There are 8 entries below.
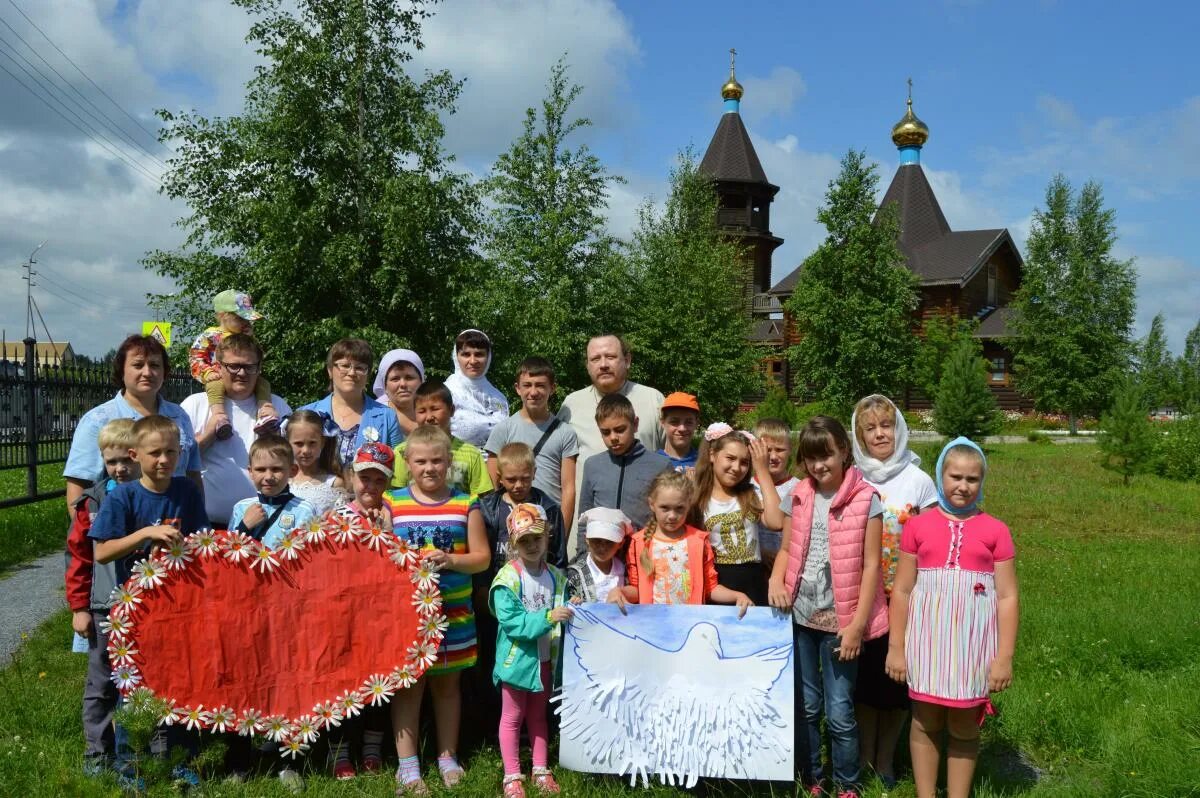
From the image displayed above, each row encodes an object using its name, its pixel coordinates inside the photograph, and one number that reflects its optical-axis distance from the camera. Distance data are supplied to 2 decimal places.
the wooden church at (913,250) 44.75
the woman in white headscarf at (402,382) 5.17
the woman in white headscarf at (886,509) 4.20
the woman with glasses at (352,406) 4.91
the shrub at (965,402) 27.73
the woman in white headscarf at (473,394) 5.57
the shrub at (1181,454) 19.39
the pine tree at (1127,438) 18.09
